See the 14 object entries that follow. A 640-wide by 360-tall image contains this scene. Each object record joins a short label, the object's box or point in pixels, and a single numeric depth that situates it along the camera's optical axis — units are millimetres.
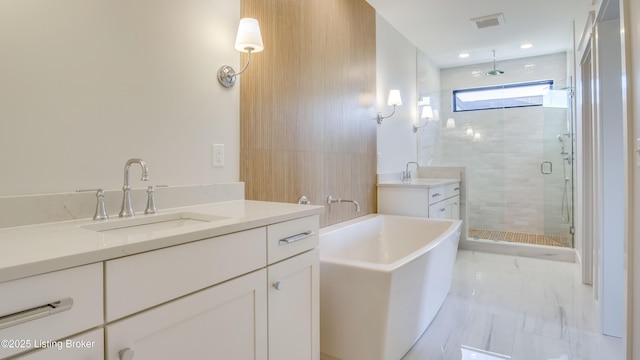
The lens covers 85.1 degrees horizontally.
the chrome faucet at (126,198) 1278
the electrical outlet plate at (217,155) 1730
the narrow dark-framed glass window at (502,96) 4766
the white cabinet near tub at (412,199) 3352
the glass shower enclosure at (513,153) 4414
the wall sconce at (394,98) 3411
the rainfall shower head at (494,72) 5011
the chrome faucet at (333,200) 2720
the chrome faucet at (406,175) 4129
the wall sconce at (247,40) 1661
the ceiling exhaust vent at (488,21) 3582
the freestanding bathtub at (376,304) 1682
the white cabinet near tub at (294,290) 1280
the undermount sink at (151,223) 1164
